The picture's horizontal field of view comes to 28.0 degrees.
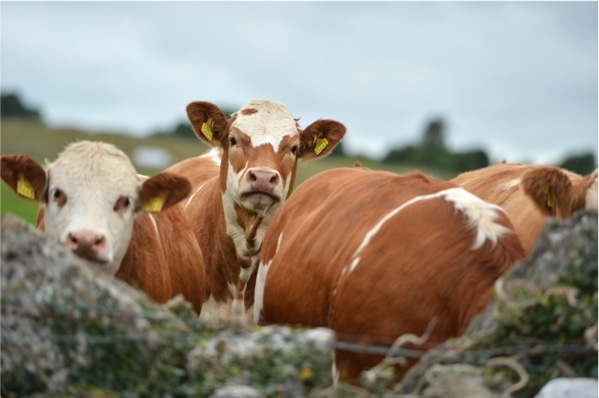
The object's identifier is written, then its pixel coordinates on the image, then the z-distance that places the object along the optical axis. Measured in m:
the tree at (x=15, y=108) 91.36
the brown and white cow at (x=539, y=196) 8.12
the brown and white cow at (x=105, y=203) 7.84
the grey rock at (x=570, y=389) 6.03
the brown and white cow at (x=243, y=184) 11.36
